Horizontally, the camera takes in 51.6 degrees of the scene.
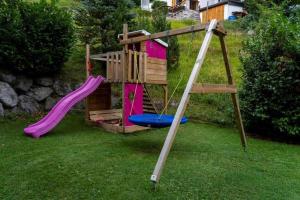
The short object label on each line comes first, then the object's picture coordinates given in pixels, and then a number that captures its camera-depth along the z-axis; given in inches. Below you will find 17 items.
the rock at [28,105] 309.3
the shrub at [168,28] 459.5
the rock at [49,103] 329.7
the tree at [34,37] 288.4
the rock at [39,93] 322.0
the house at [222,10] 1032.2
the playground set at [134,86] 184.7
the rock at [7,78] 302.7
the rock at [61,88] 340.8
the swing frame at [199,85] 139.1
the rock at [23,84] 311.9
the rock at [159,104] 361.6
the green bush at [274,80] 258.7
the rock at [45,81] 330.6
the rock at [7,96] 292.4
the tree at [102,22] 378.0
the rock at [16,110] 299.4
